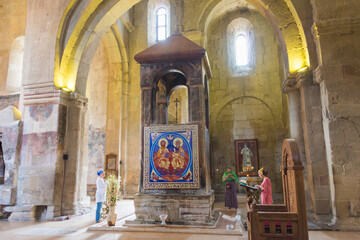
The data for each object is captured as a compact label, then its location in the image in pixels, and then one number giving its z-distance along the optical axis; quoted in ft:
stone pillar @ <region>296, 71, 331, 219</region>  20.03
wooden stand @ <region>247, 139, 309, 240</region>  11.18
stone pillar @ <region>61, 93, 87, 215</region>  25.22
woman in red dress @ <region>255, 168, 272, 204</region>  19.25
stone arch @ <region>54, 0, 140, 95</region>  27.04
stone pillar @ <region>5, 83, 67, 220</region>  24.09
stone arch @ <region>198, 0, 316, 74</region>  23.50
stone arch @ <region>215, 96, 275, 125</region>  40.12
